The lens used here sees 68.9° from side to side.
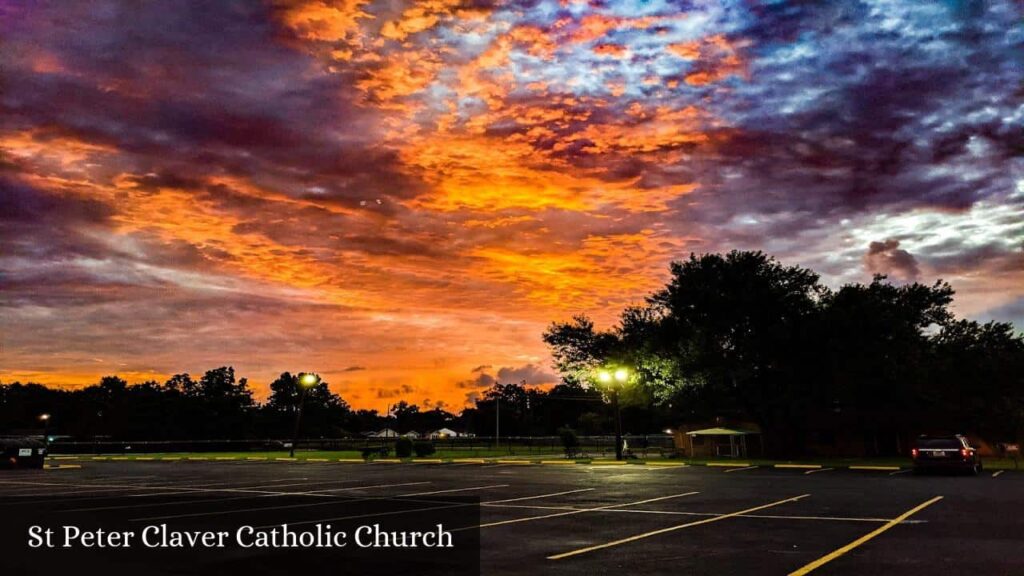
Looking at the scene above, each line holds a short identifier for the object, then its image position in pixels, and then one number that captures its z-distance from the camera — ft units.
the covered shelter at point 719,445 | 164.86
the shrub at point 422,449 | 165.37
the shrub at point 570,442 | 161.60
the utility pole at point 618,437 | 133.21
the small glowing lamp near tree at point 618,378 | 133.59
